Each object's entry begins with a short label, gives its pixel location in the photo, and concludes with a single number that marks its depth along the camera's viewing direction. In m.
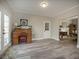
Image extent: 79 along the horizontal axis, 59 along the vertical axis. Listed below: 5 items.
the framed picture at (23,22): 4.84
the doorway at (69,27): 6.54
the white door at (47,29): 5.67
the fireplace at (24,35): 4.17
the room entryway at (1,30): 2.21
